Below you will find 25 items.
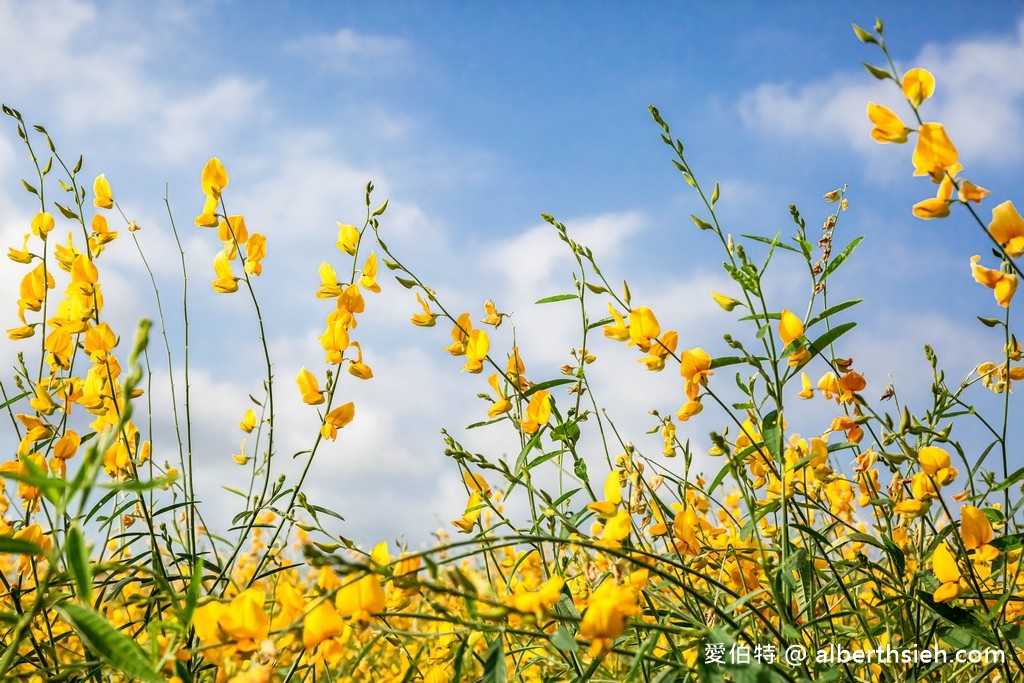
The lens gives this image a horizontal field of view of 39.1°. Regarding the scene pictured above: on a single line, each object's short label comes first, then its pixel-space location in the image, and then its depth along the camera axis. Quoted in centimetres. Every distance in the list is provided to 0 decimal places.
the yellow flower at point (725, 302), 68
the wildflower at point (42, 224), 88
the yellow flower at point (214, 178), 80
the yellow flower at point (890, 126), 66
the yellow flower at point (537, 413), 78
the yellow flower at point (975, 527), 68
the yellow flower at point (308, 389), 77
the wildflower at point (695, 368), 68
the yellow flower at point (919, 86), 66
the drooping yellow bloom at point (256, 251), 81
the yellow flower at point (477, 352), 80
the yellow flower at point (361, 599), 57
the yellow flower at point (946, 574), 65
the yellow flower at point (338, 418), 77
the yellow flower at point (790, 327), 65
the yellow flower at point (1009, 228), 68
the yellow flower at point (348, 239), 83
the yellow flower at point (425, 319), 81
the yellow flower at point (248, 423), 88
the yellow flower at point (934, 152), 65
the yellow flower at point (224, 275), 81
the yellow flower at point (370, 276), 80
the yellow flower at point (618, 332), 71
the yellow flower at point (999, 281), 69
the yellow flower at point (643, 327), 70
